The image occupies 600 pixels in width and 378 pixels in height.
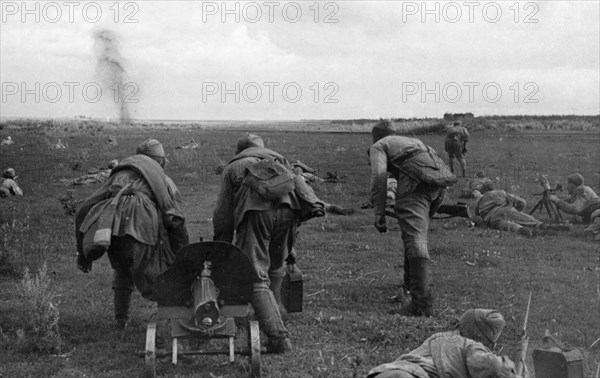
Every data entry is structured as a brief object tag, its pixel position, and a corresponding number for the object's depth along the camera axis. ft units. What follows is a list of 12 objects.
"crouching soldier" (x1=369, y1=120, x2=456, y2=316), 28.40
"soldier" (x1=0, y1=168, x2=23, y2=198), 62.18
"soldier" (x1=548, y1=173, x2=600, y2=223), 49.52
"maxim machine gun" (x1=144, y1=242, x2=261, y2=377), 20.31
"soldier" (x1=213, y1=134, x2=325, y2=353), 23.39
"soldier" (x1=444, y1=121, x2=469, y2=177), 77.20
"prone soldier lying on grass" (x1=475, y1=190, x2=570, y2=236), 47.24
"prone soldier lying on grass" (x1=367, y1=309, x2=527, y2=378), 14.88
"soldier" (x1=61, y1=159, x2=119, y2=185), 71.82
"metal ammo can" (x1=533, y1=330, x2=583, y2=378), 15.42
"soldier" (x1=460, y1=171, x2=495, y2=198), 55.36
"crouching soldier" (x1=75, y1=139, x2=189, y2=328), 24.20
